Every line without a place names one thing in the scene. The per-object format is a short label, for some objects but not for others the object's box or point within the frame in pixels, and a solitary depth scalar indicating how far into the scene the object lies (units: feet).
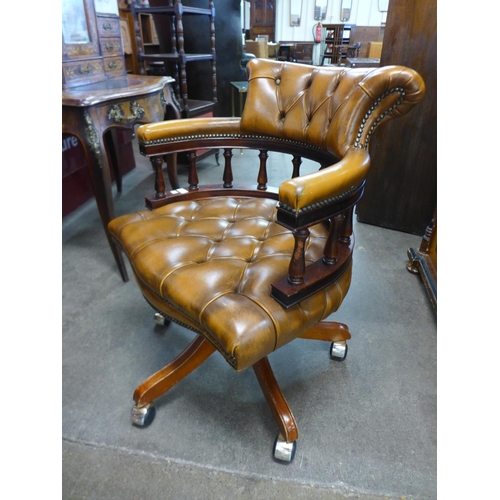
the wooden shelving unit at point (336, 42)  24.45
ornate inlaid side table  4.40
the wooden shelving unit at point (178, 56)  7.41
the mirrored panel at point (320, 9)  25.61
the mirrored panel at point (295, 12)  25.95
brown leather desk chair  2.31
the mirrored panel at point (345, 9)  25.12
